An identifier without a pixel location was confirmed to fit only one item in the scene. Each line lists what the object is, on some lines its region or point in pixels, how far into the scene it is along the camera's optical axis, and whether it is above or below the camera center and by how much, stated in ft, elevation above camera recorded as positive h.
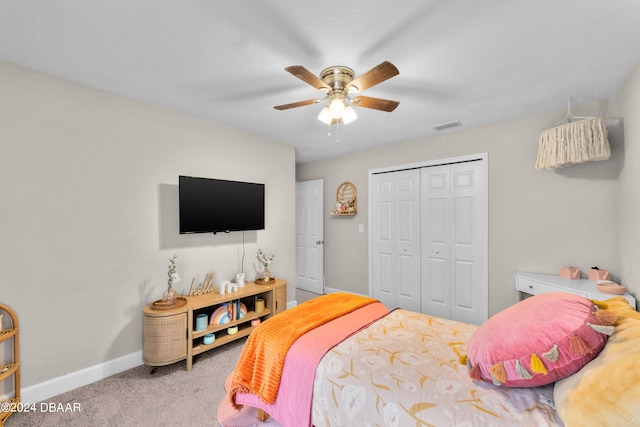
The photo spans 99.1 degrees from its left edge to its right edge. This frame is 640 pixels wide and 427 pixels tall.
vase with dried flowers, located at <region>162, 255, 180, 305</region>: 8.09 -2.10
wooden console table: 7.50 -3.40
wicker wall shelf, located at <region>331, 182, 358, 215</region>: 14.28 +0.81
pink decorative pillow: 3.43 -1.72
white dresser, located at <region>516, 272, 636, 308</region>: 6.76 -2.03
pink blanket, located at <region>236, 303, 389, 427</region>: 4.78 -2.99
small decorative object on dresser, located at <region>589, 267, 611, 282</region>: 7.83 -1.79
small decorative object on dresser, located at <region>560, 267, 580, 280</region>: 8.30 -1.83
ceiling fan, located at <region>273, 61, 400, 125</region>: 6.18 +2.73
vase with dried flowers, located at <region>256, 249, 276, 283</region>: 10.71 -1.94
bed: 3.02 -2.55
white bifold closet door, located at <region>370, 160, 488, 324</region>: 10.67 -1.12
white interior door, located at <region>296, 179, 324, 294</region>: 15.80 -1.27
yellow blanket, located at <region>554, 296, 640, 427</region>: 2.68 -1.88
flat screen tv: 8.78 +0.37
